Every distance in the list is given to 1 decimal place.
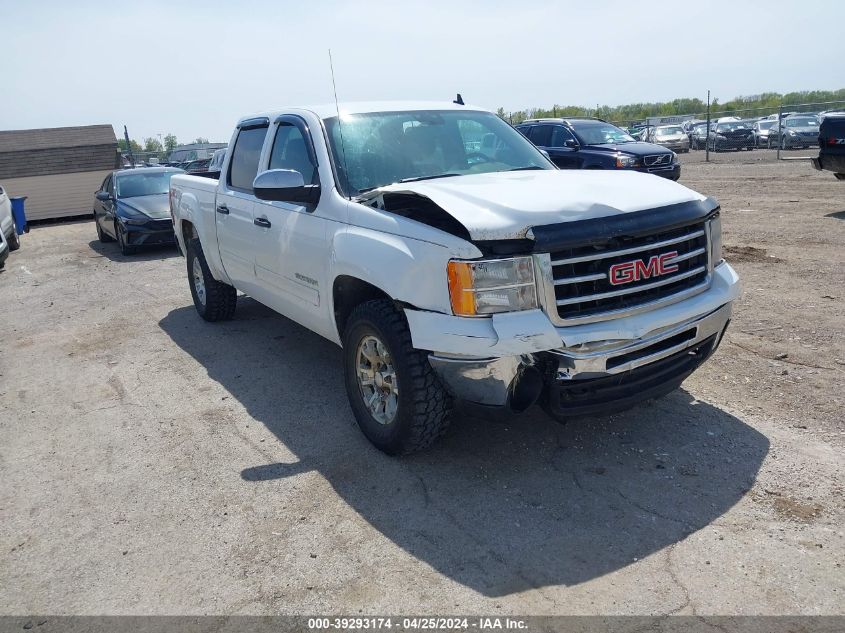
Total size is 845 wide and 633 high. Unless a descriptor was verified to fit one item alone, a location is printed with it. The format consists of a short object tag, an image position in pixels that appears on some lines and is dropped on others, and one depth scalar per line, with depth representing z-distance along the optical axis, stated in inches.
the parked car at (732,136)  1214.9
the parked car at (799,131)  1059.9
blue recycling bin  699.4
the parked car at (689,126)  1433.6
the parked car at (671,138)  1307.8
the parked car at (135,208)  490.6
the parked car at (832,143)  421.7
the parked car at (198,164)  983.9
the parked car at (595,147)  565.0
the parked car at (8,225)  562.5
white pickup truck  132.1
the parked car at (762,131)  1189.7
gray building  856.9
